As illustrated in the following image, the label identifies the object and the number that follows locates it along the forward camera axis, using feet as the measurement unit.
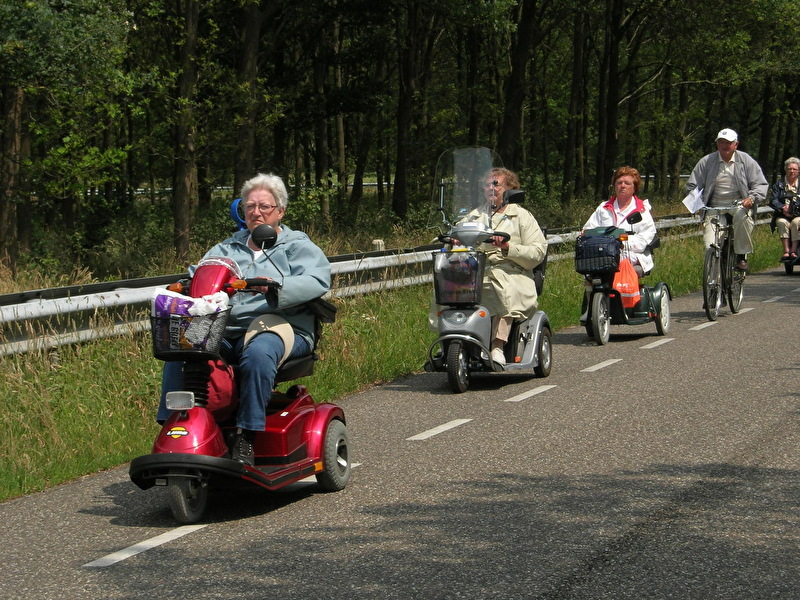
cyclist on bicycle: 50.06
